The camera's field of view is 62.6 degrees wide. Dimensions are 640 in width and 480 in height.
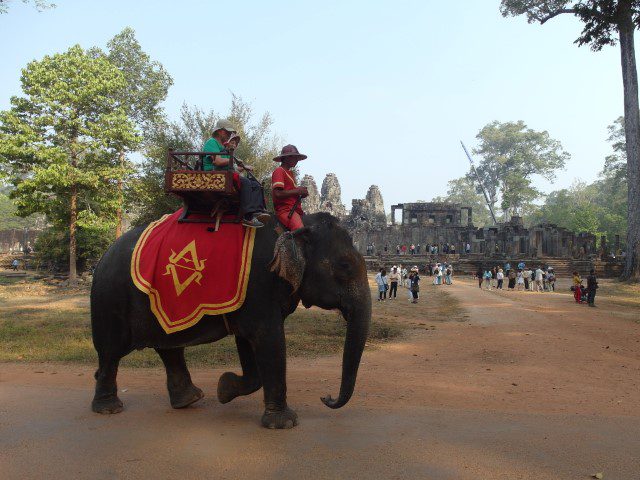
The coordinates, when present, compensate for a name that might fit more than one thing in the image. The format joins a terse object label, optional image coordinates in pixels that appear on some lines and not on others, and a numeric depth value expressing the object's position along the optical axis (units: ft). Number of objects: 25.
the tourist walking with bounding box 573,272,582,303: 69.21
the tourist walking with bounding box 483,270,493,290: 97.60
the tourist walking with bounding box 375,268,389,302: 75.31
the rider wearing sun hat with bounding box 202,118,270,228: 18.20
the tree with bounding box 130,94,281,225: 87.56
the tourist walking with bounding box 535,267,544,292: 91.35
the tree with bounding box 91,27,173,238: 139.44
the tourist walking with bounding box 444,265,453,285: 102.58
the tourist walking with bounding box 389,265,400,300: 79.02
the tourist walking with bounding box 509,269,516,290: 93.45
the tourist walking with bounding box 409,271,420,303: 72.74
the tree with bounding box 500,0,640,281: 97.30
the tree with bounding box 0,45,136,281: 81.41
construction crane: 285.84
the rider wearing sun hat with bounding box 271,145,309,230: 18.53
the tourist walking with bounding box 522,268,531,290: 95.81
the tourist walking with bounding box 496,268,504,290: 95.35
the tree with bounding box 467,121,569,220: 280.51
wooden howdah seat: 17.58
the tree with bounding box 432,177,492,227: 386.93
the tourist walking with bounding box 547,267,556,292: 93.25
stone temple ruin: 143.74
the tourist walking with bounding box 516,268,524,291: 96.46
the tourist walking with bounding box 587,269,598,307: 65.72
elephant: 16.87
